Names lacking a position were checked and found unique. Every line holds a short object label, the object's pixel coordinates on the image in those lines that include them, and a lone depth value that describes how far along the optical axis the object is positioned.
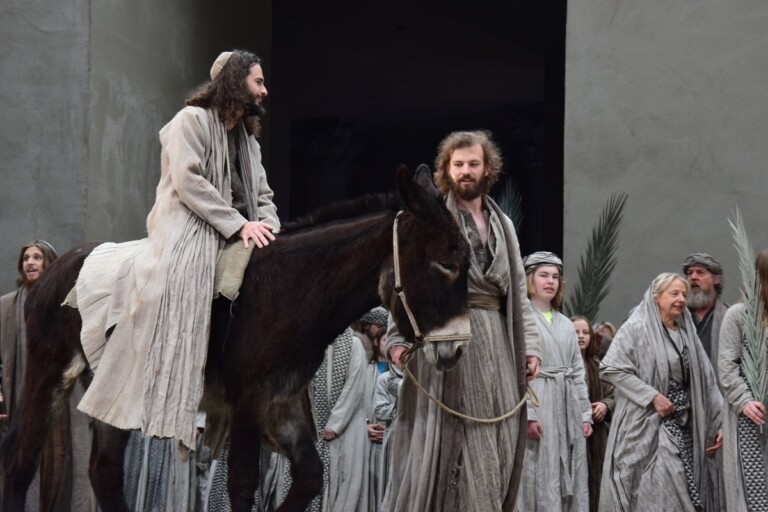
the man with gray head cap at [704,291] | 10.84
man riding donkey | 7.34
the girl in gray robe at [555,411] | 10.23
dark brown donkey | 6.98
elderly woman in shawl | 10.15
